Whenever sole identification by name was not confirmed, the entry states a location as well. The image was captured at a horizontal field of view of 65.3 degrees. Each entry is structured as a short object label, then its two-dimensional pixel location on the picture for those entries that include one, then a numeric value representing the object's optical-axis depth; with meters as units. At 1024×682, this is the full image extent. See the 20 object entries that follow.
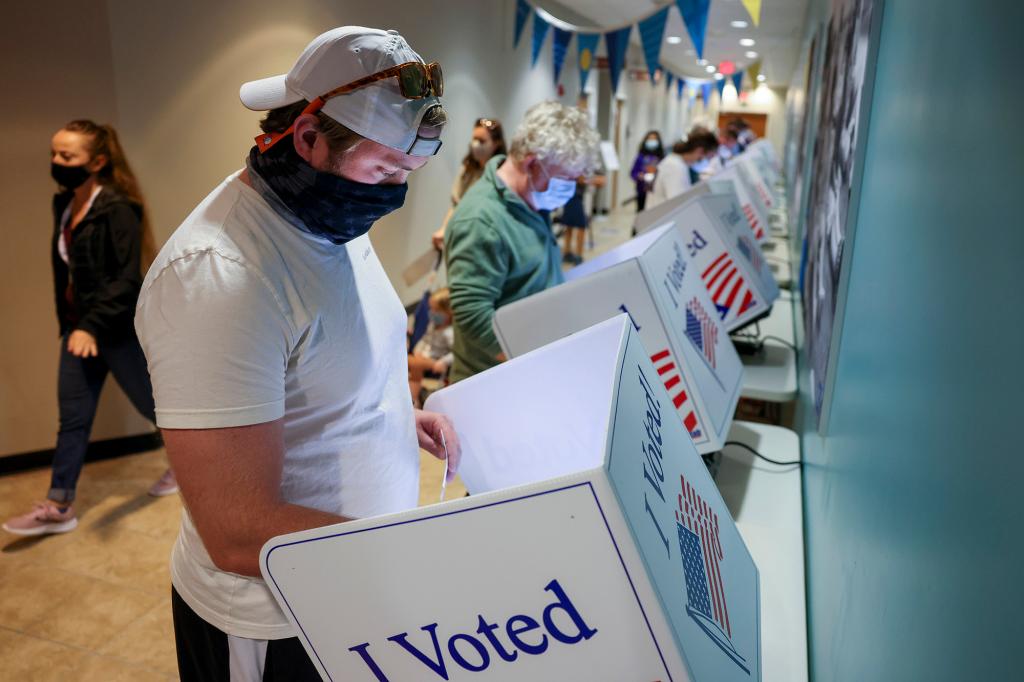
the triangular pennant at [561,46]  7.21
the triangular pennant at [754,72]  9.19
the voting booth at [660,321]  1.58
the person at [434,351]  3.36
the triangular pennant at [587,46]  7.12
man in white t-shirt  0.92
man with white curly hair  2.09
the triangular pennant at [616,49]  6.52
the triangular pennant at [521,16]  6.23
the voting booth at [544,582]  0.67
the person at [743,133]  12.08
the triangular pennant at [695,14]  4.63
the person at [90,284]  2.89
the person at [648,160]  9.21
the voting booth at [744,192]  4.05
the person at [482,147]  4.06
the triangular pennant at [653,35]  5.53
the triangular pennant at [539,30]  6.54
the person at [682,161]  5.56
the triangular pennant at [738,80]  10.29
